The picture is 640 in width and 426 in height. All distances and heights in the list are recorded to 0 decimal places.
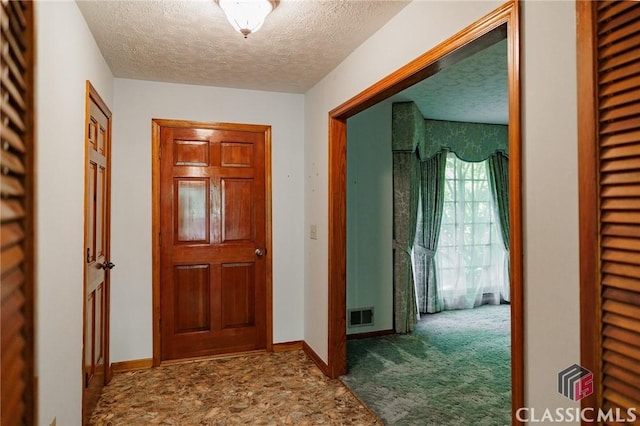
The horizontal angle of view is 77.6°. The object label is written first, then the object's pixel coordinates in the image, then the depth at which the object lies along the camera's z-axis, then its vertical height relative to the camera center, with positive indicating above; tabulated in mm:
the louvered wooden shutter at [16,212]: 1057 +13
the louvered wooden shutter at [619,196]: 1097 +46
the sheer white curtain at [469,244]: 5262 -412
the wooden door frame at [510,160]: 1470 +294
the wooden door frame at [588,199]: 1191 +43
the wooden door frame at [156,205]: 3449 +90
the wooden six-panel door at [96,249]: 2416 -230
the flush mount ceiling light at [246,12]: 2010 +1041
